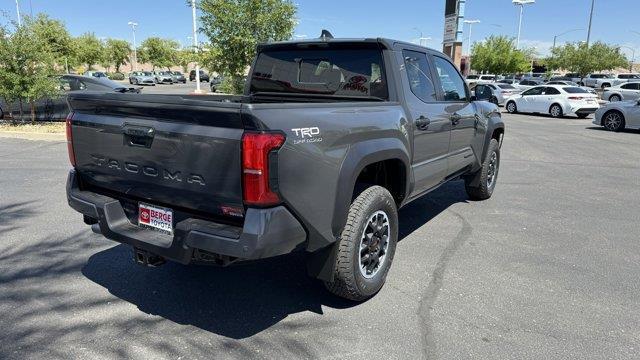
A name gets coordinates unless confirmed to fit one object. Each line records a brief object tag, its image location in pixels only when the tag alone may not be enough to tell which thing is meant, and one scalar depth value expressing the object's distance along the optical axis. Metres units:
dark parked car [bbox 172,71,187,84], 61.56
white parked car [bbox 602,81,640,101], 28.50
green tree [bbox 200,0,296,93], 14.93
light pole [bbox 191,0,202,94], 16.98
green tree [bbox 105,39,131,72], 69.96
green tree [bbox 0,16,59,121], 12.02
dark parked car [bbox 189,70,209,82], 59.11
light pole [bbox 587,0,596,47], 44.62
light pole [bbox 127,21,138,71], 77.37
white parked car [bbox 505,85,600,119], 20.67
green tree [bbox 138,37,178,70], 73.12
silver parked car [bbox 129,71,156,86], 52.25
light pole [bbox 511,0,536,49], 47.12
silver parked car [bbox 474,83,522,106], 26.29
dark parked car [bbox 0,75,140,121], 13.30
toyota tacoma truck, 2.61
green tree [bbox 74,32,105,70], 53.72
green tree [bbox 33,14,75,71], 13.07
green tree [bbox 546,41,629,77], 47.94
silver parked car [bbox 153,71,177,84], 56.52
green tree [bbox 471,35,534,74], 54.34
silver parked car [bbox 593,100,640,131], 15.20
